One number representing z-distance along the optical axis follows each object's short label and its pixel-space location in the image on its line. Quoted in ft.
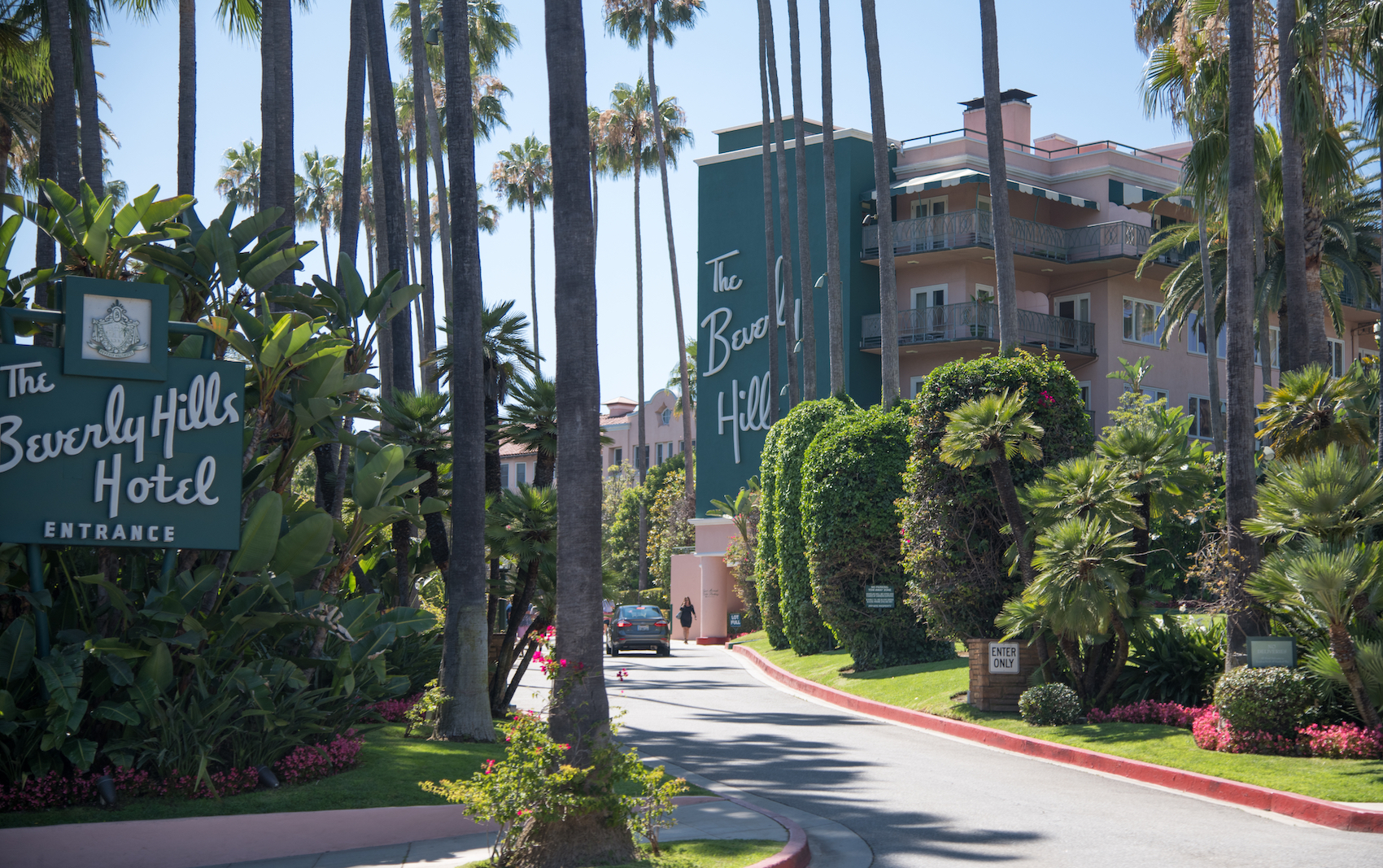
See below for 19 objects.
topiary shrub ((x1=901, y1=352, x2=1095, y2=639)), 64.64
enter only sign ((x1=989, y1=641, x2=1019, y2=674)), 58.80
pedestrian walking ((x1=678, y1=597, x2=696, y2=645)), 148.56
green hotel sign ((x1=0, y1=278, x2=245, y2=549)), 34.01
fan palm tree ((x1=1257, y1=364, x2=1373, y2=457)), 54.39
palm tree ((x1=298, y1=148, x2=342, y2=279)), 207.51
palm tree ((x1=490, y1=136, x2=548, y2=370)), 206.59
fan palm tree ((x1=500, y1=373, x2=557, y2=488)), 57.26
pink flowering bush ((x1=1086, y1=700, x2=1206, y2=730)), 50.42
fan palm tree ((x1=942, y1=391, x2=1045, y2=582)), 57.31
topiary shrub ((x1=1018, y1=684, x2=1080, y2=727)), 53.93
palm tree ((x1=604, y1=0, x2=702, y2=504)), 169.89
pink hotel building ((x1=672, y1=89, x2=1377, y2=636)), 130.41
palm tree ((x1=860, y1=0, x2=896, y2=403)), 91.15
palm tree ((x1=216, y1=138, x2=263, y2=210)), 205.77
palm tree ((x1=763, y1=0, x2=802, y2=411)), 127.54
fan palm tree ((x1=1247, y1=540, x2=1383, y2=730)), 41.04
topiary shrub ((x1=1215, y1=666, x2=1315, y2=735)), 43.68
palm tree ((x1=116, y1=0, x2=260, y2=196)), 61.52
